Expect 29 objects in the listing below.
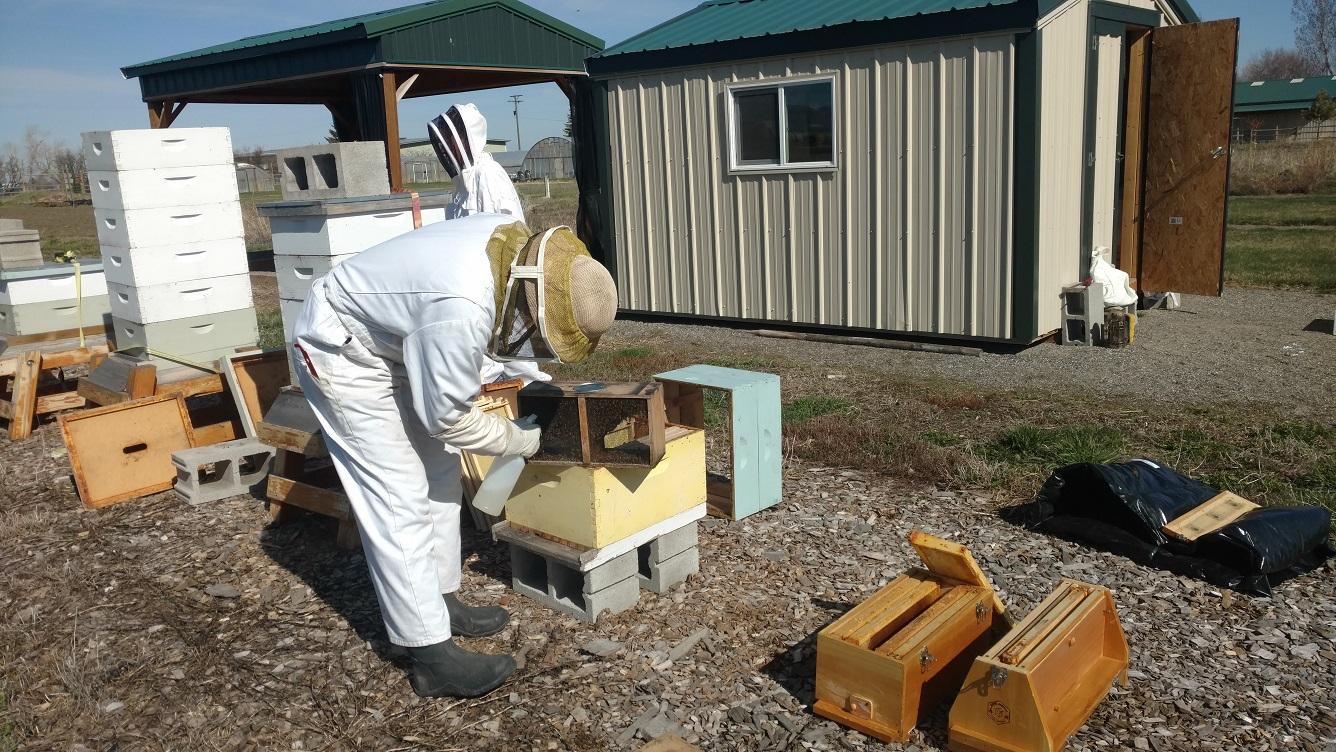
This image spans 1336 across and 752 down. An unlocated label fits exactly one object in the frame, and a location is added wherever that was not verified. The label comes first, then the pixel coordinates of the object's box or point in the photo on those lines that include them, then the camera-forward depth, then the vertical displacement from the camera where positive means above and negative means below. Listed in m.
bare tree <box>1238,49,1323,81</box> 89.25 +8.39
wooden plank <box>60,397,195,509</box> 5.86 -1.30
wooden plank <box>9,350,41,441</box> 7.38 -1.19
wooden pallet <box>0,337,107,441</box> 7.41 -1.06
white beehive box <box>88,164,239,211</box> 6.49 +0.21
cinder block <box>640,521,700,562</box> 4.27 -1.45
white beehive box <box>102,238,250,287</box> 6.54 -0.27
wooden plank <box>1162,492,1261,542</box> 4.29 -1.49
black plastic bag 4.10 -1.52
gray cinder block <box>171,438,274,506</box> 5.83 -1.45
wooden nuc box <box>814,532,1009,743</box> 3.14 -1.45
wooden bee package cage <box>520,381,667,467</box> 3.83 -0.83
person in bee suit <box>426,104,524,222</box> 6.63 +0.25
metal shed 8.28 +0.20
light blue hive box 5.02 -1.15
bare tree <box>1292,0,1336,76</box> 65.44 +7.92
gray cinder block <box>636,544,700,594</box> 4.30 -1.59
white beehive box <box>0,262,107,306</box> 7.76 -0.44
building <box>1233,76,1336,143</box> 43.34 +2.37
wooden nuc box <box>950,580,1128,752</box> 2.94 -1.50
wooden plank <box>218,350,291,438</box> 6.23 -1.01
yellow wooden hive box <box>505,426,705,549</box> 3.91 -1.17
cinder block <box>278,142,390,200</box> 6.92 +0.27
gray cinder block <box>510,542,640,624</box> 4.06 -1.56
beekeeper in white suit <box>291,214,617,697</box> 3.07 -0.48
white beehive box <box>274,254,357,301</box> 5.79 -0.34
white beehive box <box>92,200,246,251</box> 6.52 -0.03
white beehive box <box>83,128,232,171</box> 6.42 +0.46
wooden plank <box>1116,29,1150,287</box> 9.73 +0.19
